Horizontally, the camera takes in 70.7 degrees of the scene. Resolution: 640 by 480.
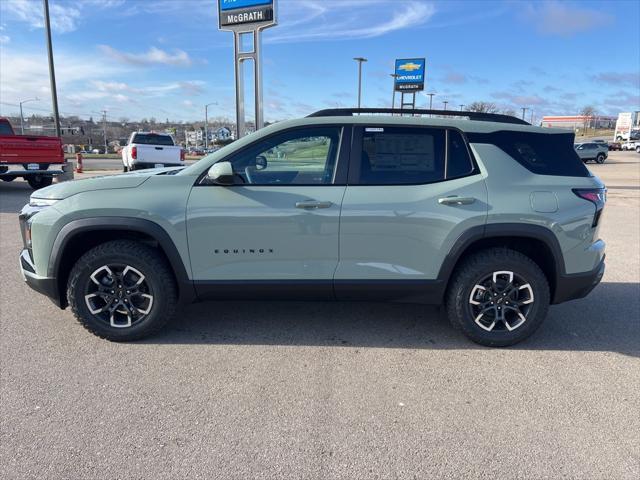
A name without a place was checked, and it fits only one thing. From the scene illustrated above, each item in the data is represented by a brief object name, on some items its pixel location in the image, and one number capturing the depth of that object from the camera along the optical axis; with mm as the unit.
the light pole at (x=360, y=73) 40375
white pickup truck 14977
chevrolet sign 40781
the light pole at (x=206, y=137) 76650
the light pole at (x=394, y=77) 41000
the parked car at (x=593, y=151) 39844
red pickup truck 12052
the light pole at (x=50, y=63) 17391
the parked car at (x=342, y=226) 3426
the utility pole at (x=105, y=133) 85625
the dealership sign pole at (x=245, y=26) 12359
